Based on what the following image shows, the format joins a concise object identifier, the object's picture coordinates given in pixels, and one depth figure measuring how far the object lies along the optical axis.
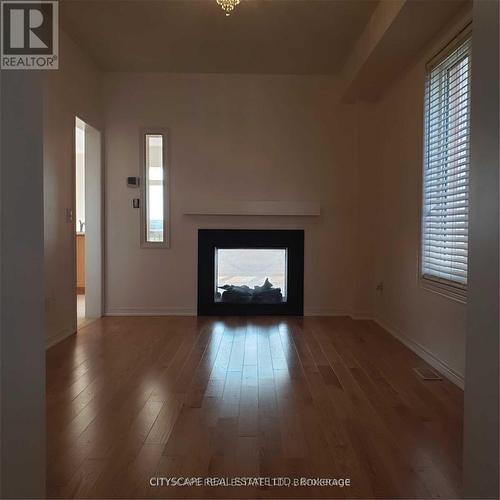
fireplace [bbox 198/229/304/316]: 5.17
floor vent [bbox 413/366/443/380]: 2.98
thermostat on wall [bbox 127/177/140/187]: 5.08
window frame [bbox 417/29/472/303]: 2.90
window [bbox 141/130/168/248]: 5.12
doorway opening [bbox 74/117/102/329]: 4.98
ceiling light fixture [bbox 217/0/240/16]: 3.02
